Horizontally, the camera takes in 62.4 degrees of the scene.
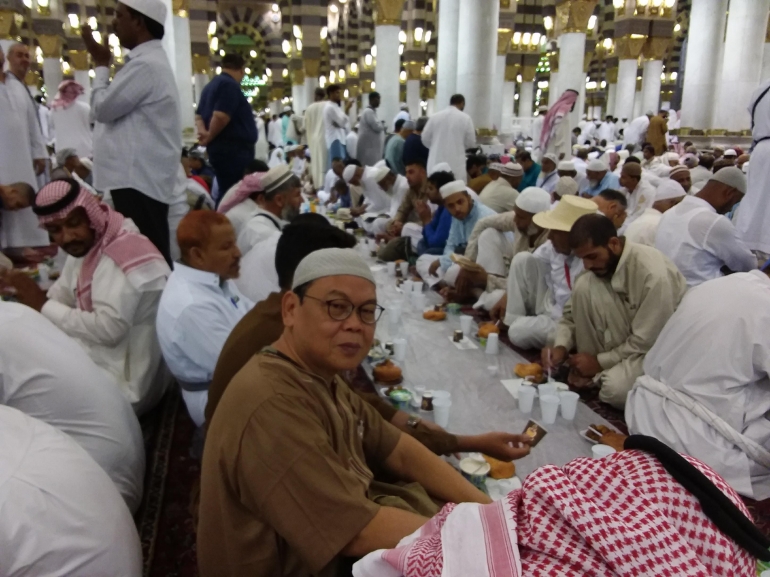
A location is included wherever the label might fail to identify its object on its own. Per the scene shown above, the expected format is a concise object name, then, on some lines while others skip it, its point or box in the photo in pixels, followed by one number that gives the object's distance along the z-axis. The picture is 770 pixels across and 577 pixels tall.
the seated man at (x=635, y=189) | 5.48
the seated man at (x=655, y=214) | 3.79
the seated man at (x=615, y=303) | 2.71
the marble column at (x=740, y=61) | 8.93
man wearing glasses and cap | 1.15
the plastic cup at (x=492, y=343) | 3.11
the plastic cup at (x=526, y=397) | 2.48
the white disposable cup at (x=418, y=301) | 3.86
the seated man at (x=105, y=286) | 2.41
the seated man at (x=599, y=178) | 5.86
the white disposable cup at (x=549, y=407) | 2.39
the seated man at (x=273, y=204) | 3.45
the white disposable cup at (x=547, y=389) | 2.48
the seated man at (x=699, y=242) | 3.25
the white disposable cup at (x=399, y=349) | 2.92
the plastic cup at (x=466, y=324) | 3.37
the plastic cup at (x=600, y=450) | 2.08
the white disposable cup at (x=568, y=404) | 2.44
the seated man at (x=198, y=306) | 2.23
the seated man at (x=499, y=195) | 5.03
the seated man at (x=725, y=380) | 2.12
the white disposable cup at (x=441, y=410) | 2.35
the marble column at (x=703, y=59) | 9.80
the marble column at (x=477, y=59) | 8.06
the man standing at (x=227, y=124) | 4.47
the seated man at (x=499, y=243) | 3.75
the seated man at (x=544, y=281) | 3.23
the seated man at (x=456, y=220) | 4.36
